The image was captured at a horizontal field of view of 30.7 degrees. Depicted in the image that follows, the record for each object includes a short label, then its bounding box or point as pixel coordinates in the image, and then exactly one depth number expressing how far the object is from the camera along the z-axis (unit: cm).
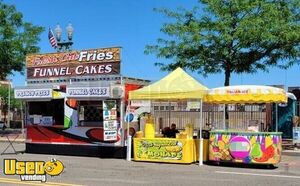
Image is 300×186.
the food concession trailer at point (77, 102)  2088
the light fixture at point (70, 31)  2806
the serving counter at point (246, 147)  1733
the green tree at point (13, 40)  3744
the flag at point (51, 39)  3354
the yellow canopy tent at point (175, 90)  1869
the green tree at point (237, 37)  2295
